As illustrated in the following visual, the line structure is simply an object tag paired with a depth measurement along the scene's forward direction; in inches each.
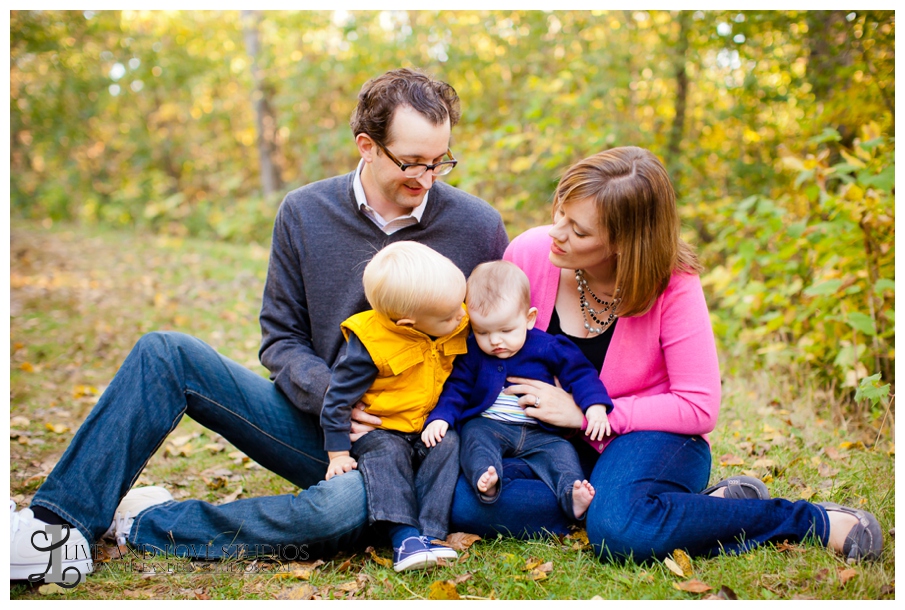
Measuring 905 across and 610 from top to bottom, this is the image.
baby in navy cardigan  100.7
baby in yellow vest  96.0
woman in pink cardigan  92.1
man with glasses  92.5
